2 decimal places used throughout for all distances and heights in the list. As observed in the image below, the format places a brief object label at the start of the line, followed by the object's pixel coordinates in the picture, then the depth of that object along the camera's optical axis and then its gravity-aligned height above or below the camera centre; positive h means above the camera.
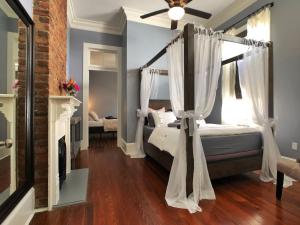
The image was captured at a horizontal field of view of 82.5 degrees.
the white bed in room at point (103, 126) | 6.09 -0.55
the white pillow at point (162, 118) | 3.61 -0.16
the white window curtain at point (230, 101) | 3.89 +0.25
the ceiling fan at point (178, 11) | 2.40 +1.50
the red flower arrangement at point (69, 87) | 2.73 +0.38
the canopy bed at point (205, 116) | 2.06 -0.09
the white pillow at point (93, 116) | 6.43 -0.21
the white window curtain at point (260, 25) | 3.30 +1.73
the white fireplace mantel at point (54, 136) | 1.87 -0.29
